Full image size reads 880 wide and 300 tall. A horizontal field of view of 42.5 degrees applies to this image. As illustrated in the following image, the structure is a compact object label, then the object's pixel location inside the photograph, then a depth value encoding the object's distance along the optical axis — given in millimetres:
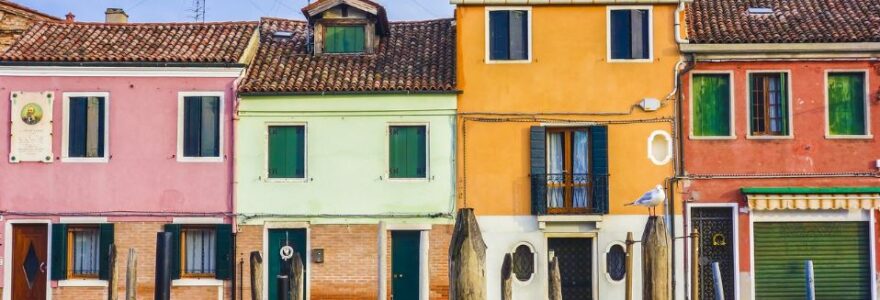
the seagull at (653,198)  17516
